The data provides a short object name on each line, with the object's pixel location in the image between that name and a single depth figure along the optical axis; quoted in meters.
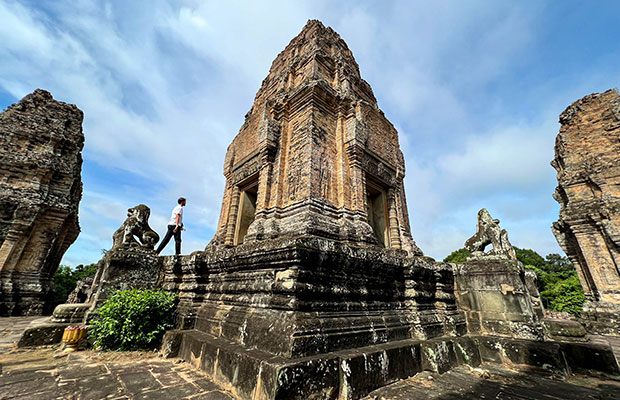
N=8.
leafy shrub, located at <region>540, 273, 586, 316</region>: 20.59
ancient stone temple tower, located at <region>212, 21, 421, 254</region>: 5.72
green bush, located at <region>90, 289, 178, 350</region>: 4.34
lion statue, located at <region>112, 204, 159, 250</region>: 5.82
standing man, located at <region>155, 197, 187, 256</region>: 6.41
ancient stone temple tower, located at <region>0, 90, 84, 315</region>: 9.88
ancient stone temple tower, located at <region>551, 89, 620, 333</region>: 10.14
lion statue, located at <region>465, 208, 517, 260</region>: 5.22
